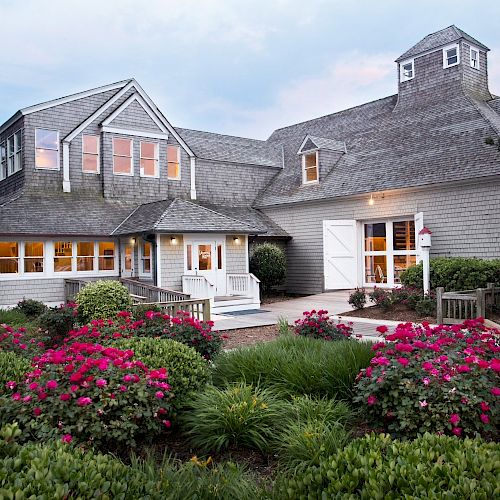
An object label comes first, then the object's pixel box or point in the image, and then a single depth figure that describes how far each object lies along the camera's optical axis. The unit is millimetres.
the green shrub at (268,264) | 19125
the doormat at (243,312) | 14977
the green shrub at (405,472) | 2355
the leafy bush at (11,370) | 4754
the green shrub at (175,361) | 4883
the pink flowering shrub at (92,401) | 3855
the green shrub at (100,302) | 11109
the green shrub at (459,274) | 12703
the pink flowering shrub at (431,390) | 3895
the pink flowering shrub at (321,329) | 7793
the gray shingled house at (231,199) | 16203
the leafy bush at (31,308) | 14336
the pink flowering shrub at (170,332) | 6469
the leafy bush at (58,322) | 9953
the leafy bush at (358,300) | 13781
